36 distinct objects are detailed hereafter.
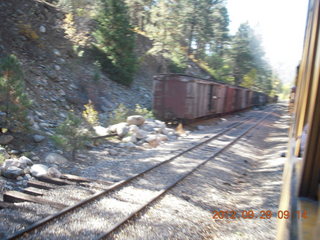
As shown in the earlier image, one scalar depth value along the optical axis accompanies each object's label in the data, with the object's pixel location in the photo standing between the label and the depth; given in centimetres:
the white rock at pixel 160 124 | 1403
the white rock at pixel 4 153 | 719
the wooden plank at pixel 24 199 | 495
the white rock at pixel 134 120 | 1327
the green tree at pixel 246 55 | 4125
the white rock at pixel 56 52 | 1775
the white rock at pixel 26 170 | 667
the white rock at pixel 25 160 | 705
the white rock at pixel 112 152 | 974
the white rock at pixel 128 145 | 1079
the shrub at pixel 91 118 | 1202
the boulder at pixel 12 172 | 635
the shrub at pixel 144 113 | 1529
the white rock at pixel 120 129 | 1193
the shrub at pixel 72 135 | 880
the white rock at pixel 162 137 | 1223
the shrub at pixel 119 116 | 1356
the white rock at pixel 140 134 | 1209
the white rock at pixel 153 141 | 1142
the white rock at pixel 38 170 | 652
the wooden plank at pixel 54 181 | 612
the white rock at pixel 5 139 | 799
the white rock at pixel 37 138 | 890
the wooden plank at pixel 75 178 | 650
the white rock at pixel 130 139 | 1149
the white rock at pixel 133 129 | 1216
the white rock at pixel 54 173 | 660
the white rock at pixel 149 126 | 1338
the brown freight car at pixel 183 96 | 1474
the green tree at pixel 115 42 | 2017
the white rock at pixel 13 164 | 664
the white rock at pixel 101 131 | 1178
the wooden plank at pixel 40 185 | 578
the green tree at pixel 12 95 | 816
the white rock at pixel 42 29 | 1831
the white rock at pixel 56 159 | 793
